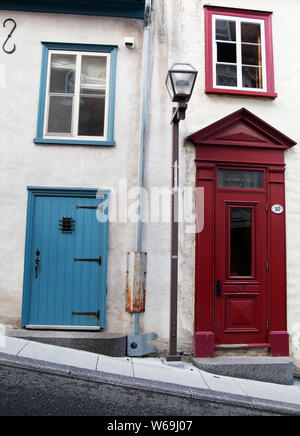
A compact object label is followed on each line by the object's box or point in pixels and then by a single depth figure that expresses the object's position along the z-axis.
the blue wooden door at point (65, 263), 5.66
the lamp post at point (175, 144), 4.94
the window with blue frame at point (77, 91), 6.03
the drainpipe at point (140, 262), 5.52
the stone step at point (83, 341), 5.33
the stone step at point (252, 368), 5.36
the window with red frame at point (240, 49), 6.26
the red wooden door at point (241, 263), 5.78
